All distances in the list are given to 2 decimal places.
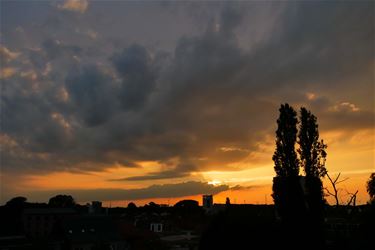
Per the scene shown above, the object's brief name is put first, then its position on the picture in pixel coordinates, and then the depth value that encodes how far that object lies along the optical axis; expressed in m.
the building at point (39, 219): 116.17
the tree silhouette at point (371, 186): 64.12
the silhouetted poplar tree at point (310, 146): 52.76
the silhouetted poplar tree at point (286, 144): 53.00
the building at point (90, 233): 79.31
